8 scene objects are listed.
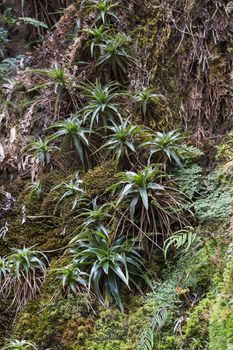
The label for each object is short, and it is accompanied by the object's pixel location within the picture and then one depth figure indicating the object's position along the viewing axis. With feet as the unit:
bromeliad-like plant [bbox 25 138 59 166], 15.85
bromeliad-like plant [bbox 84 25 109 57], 17.58
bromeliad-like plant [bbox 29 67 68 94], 17.01
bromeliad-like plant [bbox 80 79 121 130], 15.74
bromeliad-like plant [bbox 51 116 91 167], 15.38
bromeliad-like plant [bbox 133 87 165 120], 15.67
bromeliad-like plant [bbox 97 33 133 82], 17.16
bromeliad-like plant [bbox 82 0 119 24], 18.36
